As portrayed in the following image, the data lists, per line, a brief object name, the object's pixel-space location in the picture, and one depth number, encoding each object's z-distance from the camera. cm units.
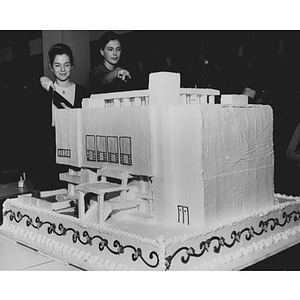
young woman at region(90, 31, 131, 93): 400
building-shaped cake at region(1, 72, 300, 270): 269
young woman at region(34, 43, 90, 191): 399
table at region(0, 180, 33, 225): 498
